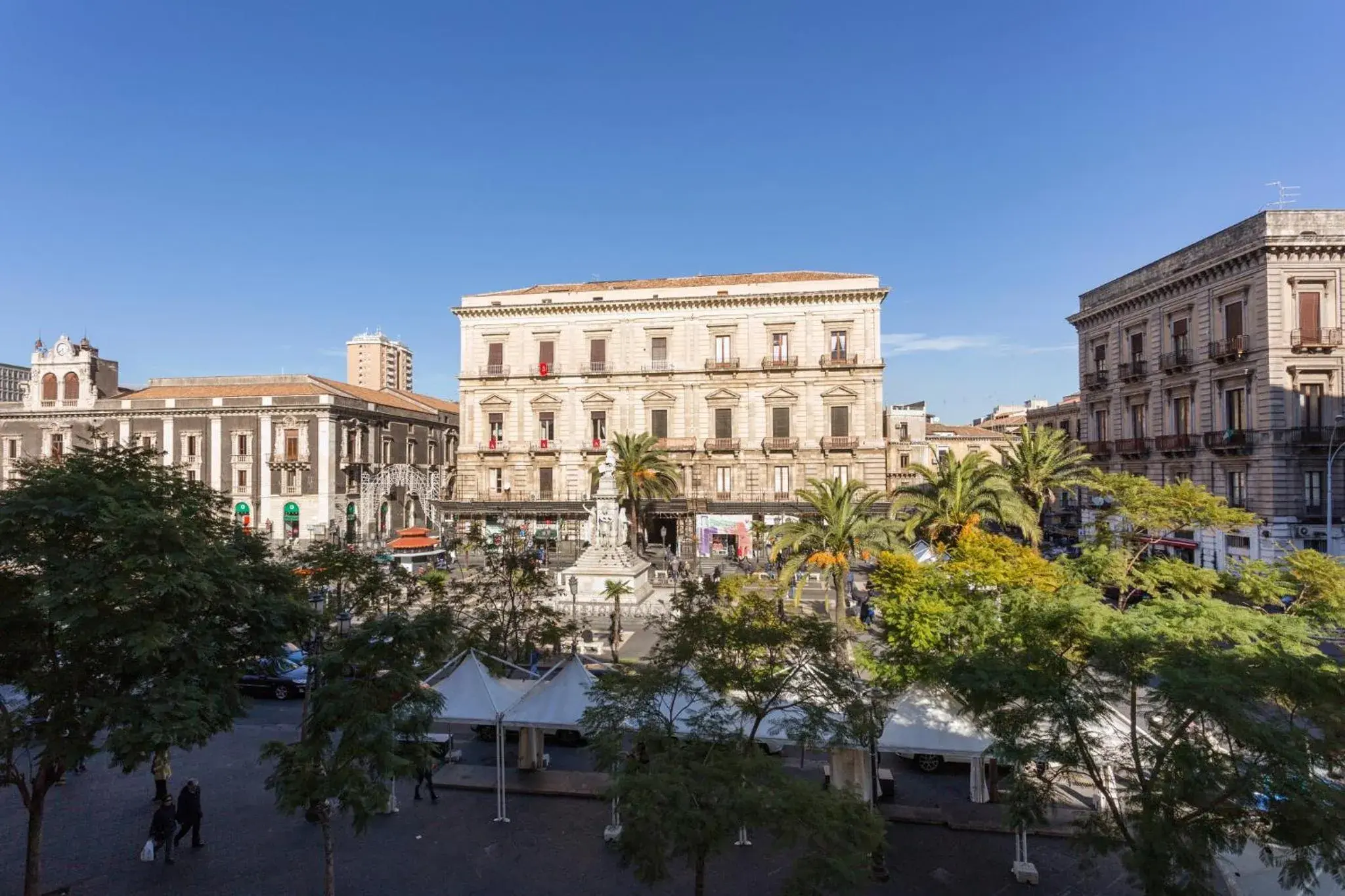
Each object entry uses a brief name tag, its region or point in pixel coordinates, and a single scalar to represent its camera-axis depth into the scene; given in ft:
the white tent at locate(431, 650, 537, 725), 43.60
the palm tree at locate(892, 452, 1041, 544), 79.77
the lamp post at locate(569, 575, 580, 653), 84.04
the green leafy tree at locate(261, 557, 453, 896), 28.94
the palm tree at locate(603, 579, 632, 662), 74.08
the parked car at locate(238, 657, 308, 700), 64.95
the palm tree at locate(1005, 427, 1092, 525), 94.53
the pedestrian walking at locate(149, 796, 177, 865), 37.60
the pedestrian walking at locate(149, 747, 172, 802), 40.58
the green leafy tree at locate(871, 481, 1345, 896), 23.13
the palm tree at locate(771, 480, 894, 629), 70.23
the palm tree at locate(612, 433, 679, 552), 127.54
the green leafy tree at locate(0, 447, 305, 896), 27.96
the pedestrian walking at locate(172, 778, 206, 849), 38.83
